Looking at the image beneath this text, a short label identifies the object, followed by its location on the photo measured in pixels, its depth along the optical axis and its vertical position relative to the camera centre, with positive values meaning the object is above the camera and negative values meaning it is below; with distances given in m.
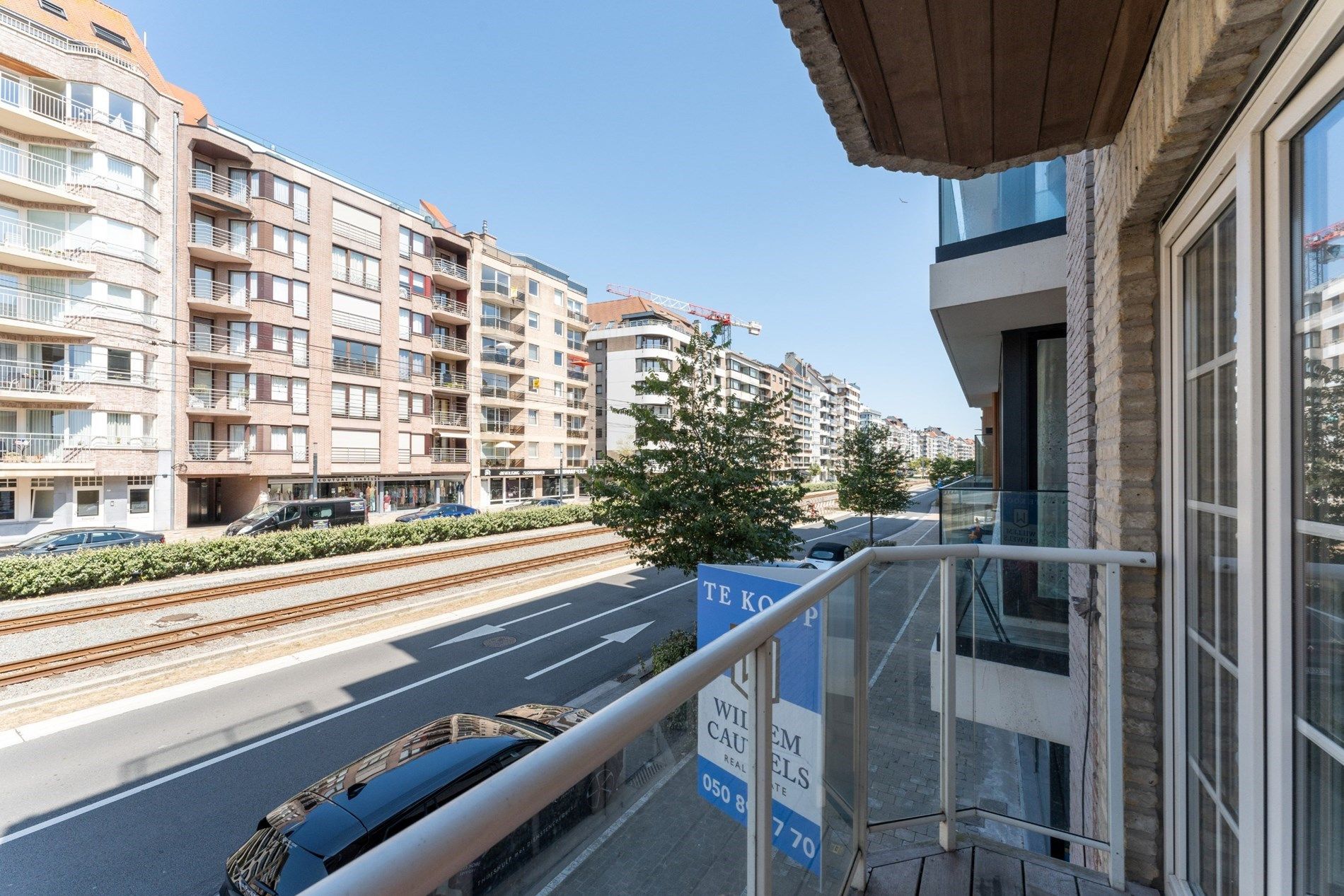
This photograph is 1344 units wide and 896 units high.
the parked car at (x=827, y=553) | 18.53 -3.08
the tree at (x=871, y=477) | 27.58 -0.94
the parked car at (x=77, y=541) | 17.62 -2.70
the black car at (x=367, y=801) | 4.43 -2.76
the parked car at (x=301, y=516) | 22.33 -2.45
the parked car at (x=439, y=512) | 27.84 -2.73
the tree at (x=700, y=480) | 10.87 -0.45
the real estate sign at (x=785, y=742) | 1.33 -0.71
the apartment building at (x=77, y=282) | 22.78 +6.78
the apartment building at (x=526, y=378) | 41.34 +5.75
